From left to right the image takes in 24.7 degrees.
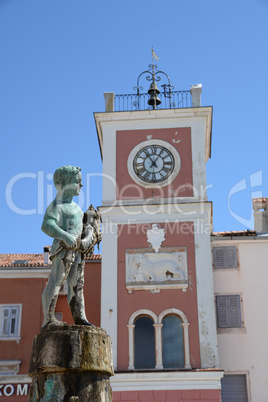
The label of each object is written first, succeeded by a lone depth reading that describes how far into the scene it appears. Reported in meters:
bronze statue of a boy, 8.74
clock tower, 21.14
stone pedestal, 7.78
